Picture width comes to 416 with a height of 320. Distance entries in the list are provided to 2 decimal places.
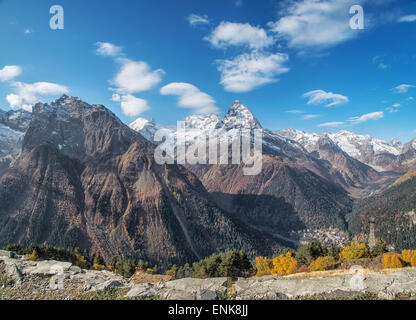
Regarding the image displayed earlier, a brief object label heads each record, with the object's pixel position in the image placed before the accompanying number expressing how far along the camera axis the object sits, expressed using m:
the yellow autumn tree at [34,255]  51.94
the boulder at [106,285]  23.33
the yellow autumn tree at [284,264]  56.39
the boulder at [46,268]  26.25
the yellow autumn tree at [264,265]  62.27
